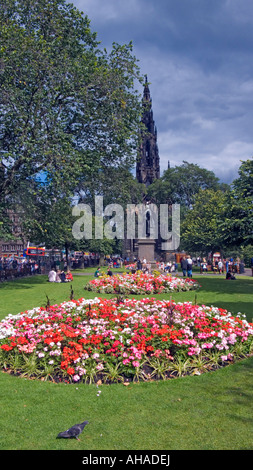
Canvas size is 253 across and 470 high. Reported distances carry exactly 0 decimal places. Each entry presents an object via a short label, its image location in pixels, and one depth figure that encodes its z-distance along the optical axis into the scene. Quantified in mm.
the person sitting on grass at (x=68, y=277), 24898
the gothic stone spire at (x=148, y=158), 80625
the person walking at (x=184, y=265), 27688
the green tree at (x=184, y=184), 69375
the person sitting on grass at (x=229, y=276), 26661
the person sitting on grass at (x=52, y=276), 25781
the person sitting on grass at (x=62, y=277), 25534
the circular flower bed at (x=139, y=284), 18781
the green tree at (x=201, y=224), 46656
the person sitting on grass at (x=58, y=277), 25859
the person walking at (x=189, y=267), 27203
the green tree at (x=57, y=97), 19938
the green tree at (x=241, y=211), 21625
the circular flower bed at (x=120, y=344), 7125
